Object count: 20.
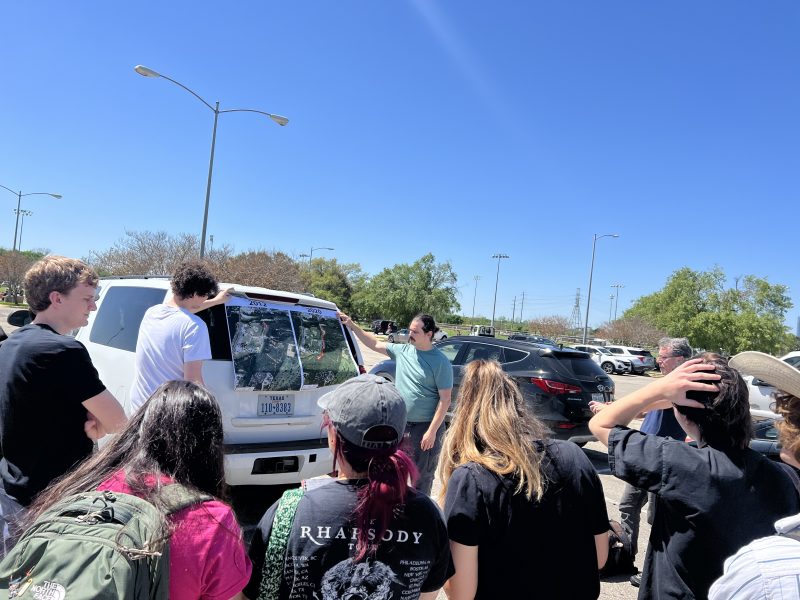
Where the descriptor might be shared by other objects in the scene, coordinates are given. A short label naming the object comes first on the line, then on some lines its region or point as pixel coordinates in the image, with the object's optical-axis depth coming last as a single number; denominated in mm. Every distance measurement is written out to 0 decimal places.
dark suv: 7062
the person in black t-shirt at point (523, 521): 1825
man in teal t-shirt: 4242
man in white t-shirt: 3193
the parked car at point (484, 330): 38156
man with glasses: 3900
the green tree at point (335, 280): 60312
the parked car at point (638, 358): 34062
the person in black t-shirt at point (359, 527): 1441
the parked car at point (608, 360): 33812
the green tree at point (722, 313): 45344
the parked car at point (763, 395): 10136
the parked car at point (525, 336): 29109
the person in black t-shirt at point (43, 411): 2109
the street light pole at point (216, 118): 17000
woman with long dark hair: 1295
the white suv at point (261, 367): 3945
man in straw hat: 977
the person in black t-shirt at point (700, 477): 1762
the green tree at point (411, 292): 57531
